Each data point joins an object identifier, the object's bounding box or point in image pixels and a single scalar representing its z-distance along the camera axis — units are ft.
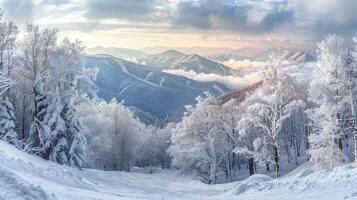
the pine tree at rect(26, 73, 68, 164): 130.11
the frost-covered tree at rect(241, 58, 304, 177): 124.57
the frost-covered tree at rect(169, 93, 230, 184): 190.29
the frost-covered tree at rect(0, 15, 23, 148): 131.58
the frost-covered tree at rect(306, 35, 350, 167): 130.00
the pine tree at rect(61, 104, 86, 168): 138.00
